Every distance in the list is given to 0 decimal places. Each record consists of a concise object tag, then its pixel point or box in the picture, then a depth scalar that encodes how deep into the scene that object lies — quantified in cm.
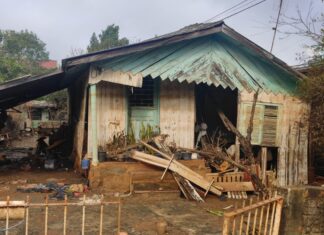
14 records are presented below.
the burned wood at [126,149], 999
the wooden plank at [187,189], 927
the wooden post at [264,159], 1054
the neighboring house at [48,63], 5905
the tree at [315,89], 885
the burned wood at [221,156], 964
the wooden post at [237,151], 1075
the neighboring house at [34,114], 3425
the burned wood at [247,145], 810
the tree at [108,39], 4478
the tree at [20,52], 3606
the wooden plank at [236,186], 988
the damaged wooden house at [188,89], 984
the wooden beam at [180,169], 960
